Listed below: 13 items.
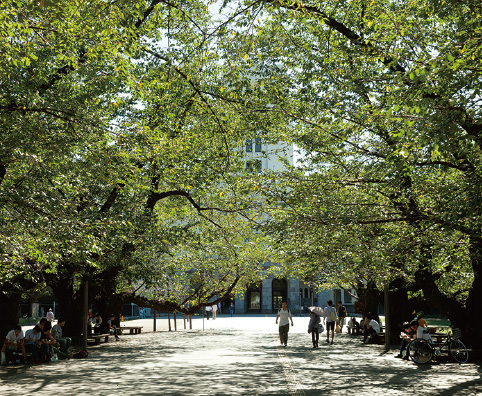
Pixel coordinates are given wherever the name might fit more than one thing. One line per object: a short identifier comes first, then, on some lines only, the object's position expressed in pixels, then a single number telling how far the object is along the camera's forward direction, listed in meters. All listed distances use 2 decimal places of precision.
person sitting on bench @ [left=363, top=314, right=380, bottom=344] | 24.83
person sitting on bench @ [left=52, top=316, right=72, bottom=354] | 18.31
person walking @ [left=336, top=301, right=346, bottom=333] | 34.09
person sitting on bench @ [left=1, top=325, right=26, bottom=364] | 16.25
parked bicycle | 16.25
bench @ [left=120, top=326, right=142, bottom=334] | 33.67
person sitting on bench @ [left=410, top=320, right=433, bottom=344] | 16.48
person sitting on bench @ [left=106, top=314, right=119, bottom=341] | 27.95
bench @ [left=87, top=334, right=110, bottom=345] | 24.59
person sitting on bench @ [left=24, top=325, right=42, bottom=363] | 16.84
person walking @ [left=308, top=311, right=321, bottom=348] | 22.30
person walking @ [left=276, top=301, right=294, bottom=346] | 22.14
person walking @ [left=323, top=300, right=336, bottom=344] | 24.56
